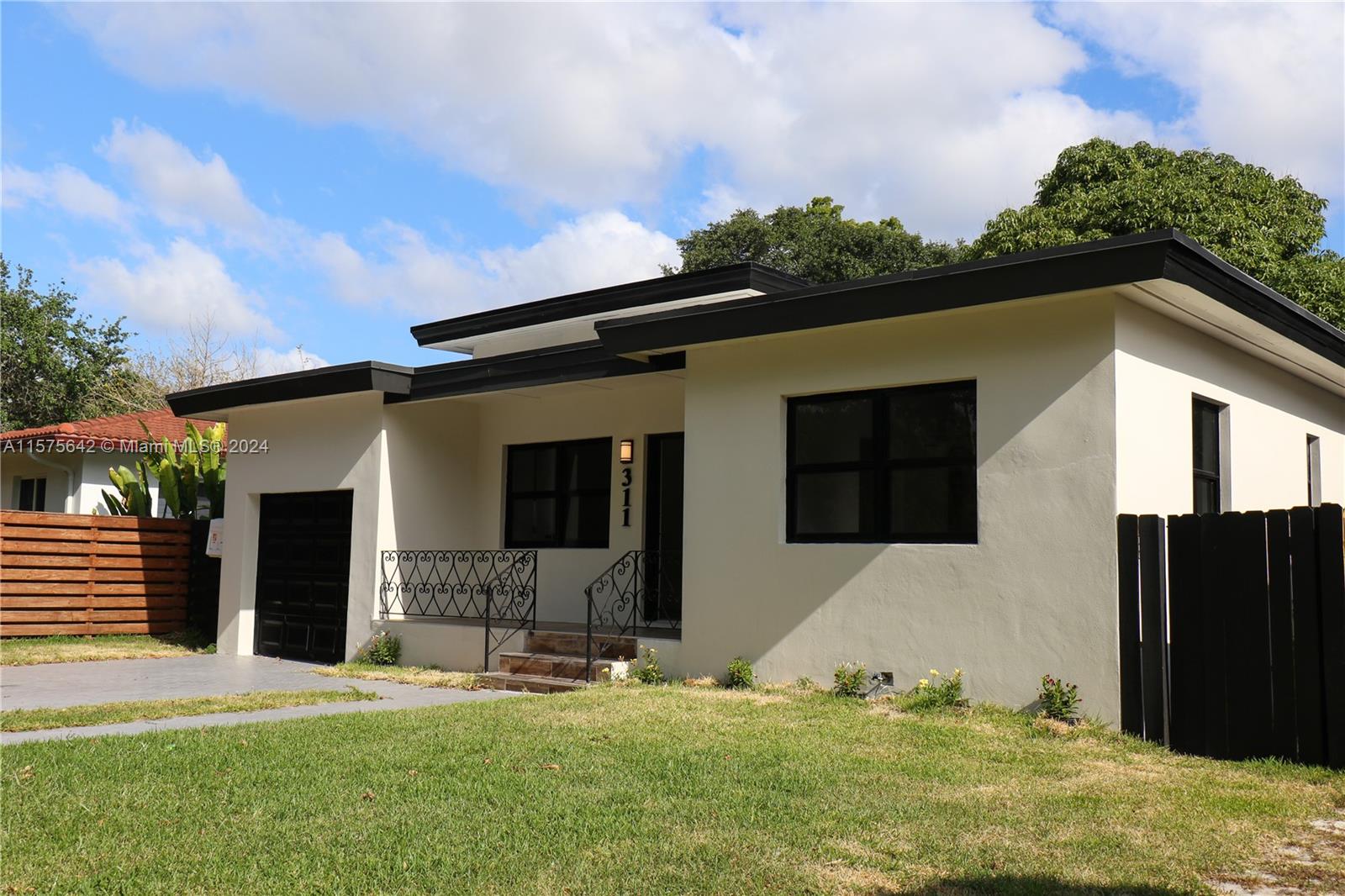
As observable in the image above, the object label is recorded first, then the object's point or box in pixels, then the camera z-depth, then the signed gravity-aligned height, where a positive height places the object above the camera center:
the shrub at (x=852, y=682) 9.23 -1.13
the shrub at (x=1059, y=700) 8.09 -1.09
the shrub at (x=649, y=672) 10.68 -1.24
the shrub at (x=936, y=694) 8.66 -1.15
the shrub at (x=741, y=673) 9.97 -1.16
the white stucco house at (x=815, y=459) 8.38 +0.93
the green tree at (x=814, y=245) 34.50 +10.13
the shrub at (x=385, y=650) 13.09 -1.33
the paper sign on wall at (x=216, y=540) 16.06 -0.03
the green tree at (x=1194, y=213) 18.78 +6.43
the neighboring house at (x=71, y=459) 23.09 +1.74
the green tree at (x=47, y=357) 38.03 +6.42
